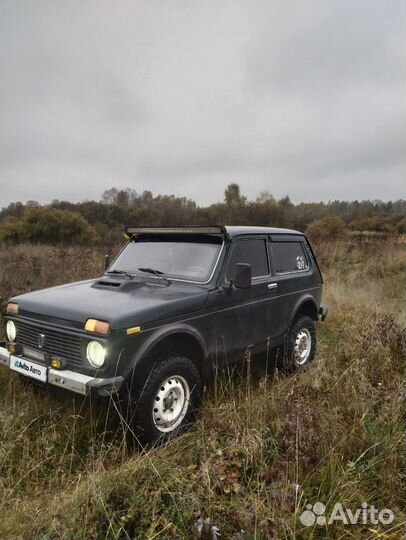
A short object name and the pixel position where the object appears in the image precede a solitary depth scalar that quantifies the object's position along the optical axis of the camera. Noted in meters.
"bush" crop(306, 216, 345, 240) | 18.16
